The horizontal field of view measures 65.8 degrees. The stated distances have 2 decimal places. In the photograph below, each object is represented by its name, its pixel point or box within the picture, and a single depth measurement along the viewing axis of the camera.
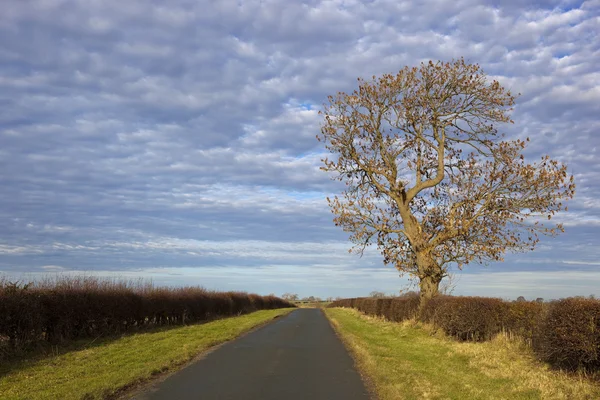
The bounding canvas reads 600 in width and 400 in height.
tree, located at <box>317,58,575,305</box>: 20.00
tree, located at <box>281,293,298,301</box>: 172.40
